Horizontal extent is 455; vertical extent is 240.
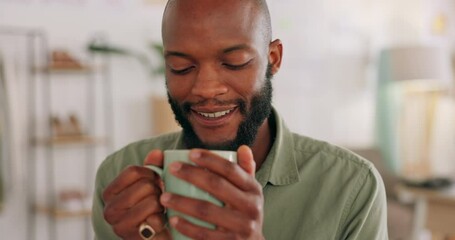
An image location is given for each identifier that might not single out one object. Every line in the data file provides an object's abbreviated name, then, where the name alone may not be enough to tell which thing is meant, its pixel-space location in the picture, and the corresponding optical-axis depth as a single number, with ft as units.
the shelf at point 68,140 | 10.28
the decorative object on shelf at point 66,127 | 10.37
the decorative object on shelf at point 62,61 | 10.15
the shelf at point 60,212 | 10.17
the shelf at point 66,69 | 10.15
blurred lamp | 13.83
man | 2.19
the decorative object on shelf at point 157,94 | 10.93
